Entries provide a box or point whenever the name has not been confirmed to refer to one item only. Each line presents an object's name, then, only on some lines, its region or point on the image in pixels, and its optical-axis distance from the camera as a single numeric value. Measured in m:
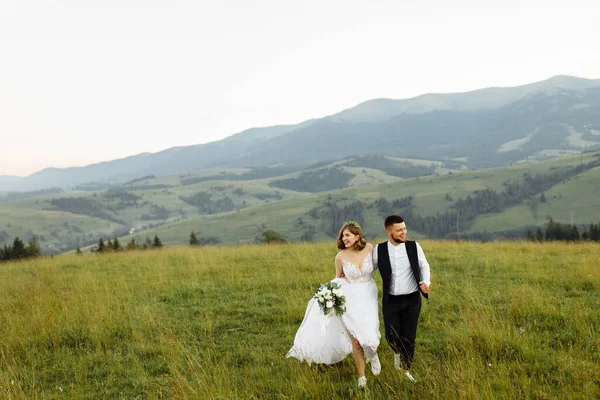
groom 6.27
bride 6.18
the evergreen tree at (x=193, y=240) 35.69
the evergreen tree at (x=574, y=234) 54.80
